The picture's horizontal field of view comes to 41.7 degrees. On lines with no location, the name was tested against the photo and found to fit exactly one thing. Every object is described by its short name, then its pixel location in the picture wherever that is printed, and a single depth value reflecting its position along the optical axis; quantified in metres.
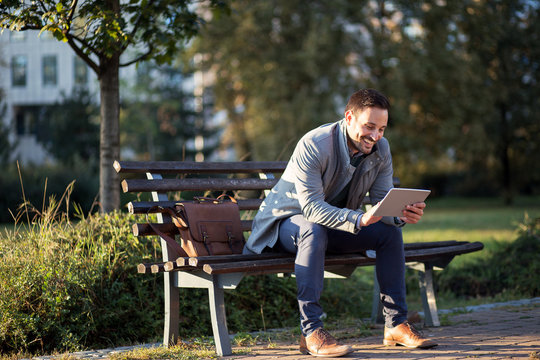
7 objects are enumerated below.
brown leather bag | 4.25
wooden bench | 3.94
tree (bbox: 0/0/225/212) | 5.39
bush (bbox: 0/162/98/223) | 17.03
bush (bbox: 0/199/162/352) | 4.45
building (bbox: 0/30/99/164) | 46.38
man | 3.91
